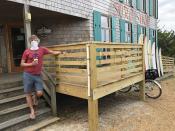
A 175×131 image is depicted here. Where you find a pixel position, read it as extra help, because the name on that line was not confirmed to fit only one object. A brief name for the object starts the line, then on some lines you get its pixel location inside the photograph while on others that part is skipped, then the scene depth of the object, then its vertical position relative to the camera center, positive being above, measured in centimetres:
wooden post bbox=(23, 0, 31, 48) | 339 +96
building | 431 +137
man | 300 -17
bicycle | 465 -101
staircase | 285 -110
